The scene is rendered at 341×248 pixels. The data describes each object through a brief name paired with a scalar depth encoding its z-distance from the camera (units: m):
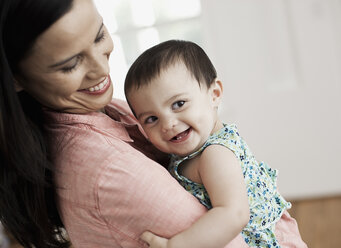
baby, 1.05
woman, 0.91
